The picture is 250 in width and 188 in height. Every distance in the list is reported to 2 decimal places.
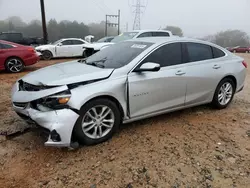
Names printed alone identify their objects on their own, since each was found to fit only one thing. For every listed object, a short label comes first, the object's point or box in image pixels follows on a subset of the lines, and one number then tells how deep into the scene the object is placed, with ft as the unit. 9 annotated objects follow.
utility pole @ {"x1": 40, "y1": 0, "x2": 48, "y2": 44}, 46.08
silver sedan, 7.53
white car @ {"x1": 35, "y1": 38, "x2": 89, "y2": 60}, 34.09
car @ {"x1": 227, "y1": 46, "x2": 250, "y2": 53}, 105.58
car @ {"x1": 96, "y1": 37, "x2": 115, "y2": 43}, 33.71
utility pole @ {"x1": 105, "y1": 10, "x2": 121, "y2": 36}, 108.28
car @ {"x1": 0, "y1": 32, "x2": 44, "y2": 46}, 41.80
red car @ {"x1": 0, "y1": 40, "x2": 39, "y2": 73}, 21.74
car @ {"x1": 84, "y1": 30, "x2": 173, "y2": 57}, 26.12
